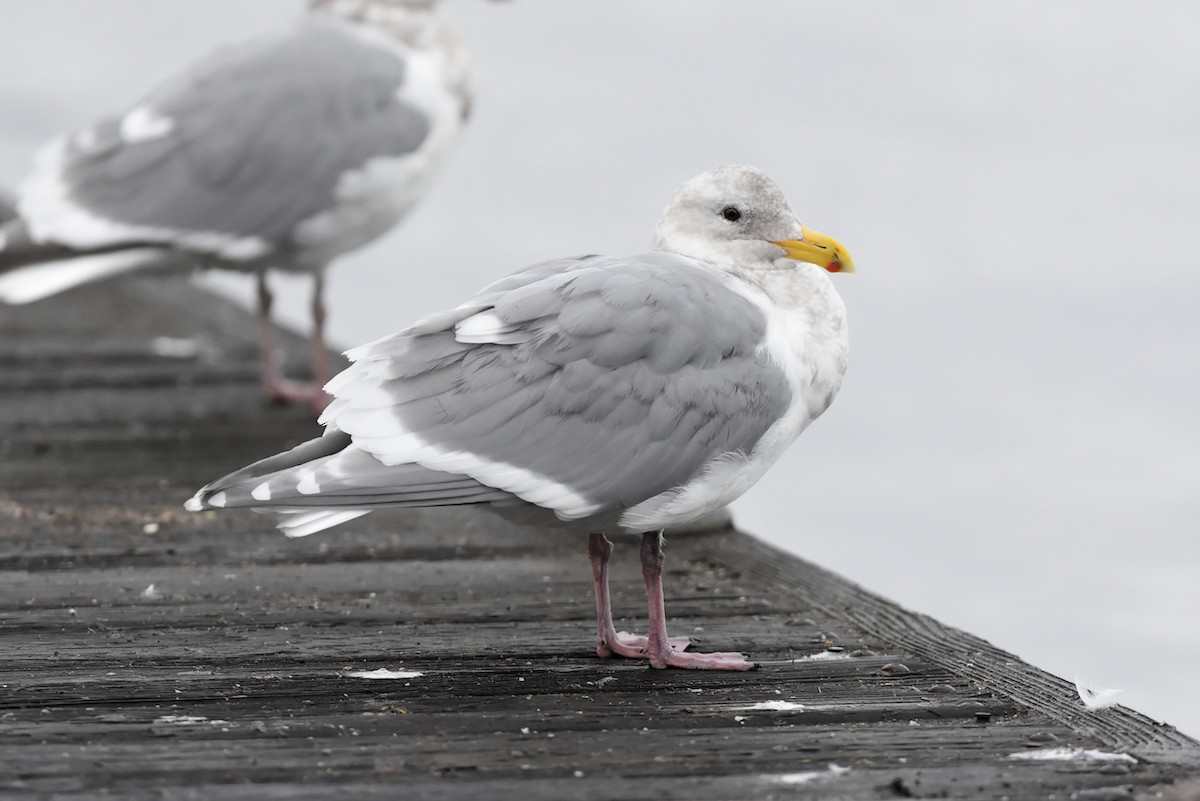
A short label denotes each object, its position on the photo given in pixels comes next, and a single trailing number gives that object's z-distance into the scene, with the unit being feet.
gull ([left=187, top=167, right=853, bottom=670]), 21.08
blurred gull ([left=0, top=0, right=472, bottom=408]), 40.57
